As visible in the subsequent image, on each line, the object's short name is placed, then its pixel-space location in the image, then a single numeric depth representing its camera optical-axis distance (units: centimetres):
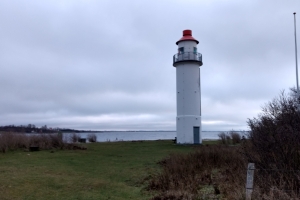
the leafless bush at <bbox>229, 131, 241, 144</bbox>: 2361
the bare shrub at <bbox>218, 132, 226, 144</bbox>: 2492
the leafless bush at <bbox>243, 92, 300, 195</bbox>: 587
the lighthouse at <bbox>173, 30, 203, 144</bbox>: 2770
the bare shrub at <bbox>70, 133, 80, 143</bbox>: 2706
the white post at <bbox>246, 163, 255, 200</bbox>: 542
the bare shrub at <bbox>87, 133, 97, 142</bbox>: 3700
